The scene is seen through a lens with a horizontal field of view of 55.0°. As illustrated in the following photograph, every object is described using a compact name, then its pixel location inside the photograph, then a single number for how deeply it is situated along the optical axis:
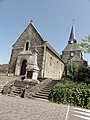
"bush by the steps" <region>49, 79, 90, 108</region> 7.28
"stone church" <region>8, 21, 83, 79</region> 15.76
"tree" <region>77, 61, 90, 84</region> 12.48
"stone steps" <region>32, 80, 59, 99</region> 8.44
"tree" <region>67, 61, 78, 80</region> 16.64
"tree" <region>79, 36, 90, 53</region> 11.06
